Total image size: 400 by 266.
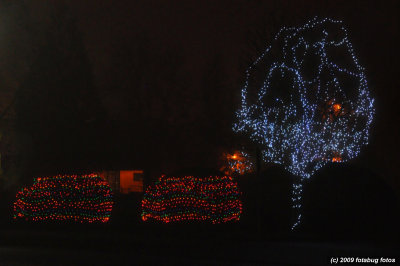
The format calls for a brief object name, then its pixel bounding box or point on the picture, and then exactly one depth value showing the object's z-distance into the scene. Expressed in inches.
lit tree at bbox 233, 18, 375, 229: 643.5
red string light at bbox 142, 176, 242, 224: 689.0
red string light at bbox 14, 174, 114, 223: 762.8
